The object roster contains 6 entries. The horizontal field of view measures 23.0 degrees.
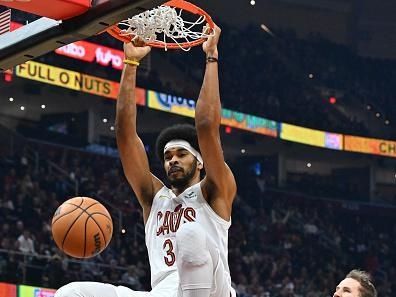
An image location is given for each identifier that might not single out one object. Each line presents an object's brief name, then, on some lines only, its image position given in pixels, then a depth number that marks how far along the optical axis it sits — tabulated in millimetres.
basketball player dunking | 4914
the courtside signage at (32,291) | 15602
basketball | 5648
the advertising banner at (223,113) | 21266
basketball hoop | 5797
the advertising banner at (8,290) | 15469
